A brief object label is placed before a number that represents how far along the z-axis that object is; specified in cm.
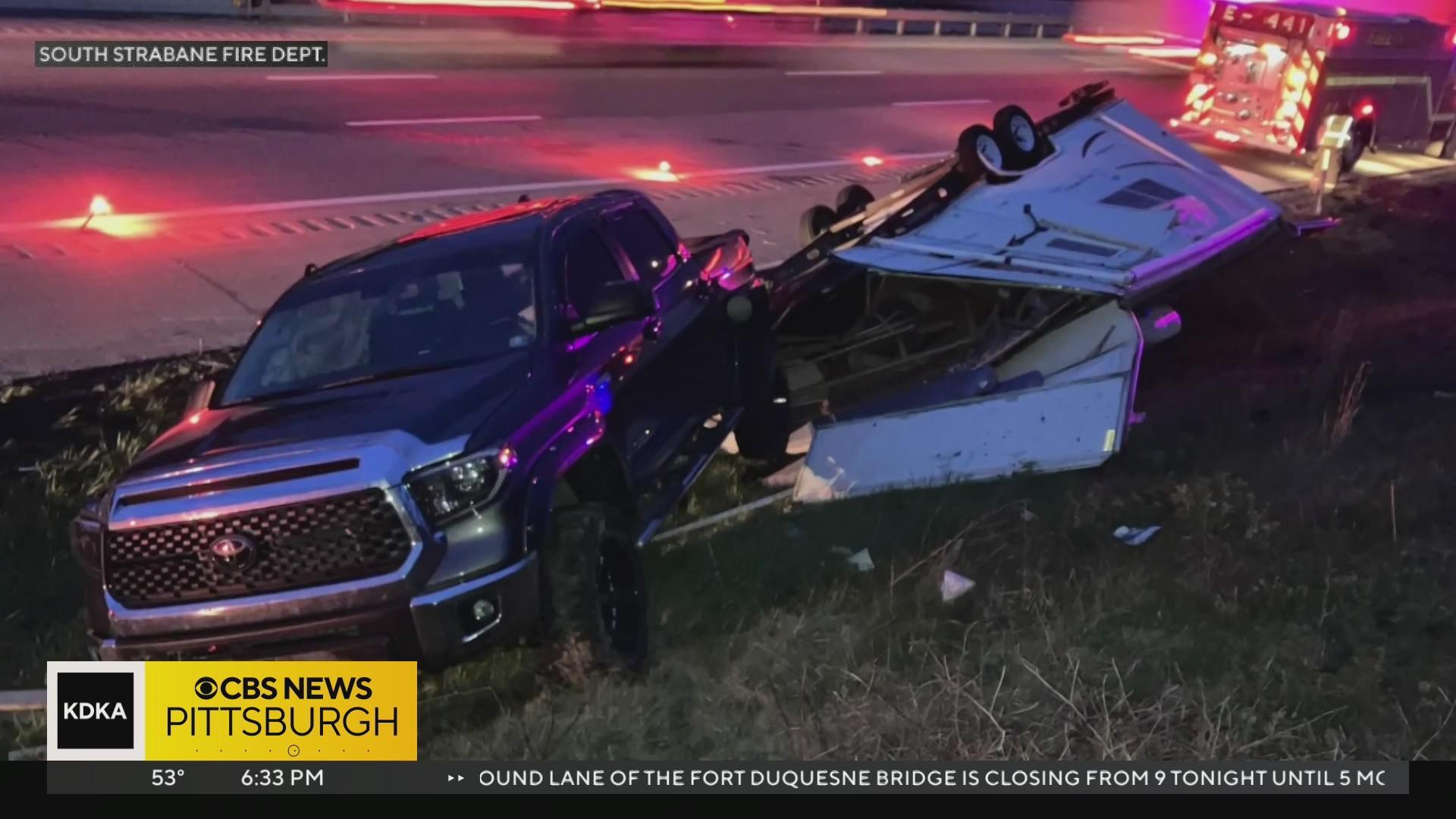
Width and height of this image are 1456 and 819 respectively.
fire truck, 1697
